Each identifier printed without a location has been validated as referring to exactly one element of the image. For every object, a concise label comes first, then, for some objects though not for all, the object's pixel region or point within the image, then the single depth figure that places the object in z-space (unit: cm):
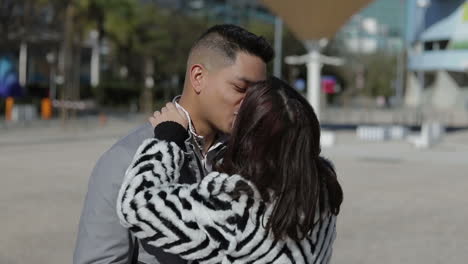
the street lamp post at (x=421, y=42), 7071
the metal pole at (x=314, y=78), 2397
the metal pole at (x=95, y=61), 5463
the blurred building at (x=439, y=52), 6662
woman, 204
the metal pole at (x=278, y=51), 3941
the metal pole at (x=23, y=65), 4741
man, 212
